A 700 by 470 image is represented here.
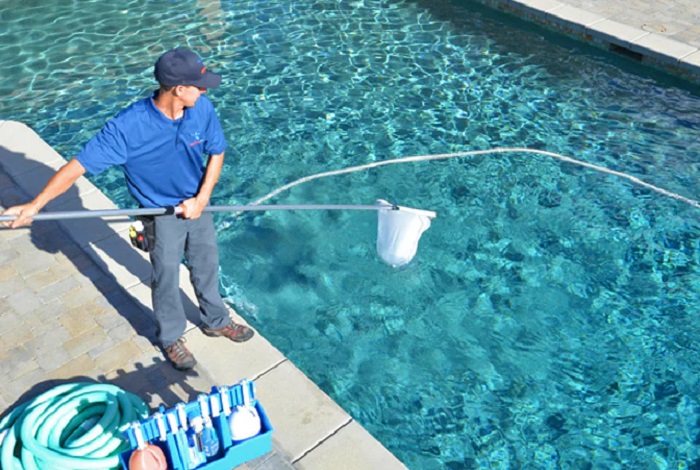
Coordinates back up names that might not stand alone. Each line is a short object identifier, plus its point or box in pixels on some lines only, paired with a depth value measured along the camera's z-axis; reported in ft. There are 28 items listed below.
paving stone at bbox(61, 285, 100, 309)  16.42
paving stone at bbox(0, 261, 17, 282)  17.13
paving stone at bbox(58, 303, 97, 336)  15.74
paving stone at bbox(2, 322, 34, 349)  15.34
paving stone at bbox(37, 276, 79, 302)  16.61
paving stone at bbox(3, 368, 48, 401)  14.21
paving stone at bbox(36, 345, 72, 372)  14.83
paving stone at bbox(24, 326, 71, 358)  15.19
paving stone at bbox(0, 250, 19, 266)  17.58
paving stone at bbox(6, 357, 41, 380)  14.61
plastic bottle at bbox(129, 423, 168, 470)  11.07
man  12.26
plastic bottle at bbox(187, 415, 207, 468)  11.57
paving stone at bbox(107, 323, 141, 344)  15.47
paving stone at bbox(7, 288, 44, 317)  16.24
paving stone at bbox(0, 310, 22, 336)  15.75
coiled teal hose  12.01
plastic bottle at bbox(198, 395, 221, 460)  11.62
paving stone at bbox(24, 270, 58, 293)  16.88
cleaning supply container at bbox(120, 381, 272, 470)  11.26
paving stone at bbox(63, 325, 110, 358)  15.19
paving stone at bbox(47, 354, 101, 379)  14.65
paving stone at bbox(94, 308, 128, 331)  15.83
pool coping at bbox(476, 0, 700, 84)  28.48
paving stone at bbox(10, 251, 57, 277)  17.34
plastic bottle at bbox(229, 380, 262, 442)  11.82
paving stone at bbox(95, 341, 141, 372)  14.87
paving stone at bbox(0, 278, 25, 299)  16.70
